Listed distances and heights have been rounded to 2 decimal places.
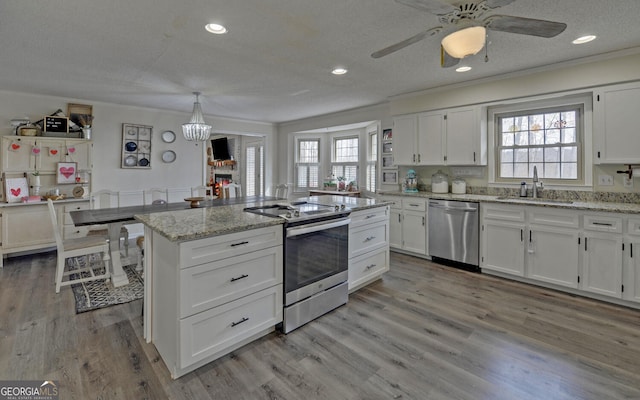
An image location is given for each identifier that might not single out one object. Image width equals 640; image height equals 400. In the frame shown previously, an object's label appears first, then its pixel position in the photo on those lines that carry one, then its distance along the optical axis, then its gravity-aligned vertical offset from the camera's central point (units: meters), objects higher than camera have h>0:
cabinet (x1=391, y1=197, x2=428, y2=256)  4.22 -0.44
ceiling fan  1.71 +1.05
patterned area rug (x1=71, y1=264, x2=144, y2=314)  2.79 -0.99
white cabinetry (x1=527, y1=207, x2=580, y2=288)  3.02 -0.52
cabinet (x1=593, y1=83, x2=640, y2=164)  2.93 +0.71
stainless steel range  2.32 -0.53
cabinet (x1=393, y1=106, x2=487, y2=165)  4.00 +0.82
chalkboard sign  4.32 +1.03
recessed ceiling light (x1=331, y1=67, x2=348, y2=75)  3.45 +1.45
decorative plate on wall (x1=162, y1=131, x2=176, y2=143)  5.64 +1.11
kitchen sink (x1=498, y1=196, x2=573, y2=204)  3.33 -0.05
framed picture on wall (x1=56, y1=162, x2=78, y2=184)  4.49 +0.35
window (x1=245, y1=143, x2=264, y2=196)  7.86 +0.70
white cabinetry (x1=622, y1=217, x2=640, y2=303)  2.70 -0.61
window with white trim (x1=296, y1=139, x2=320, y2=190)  6.86 +0.72
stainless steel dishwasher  3.72 -0.45
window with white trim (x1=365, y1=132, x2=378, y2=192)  5.88 +0.63
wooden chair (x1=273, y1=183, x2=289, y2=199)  5.29 +0.08
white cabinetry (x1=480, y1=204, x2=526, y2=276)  3.37 -0.50
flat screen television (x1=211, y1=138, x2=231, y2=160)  8.77 +1.37
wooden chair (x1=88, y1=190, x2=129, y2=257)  3.97 -0.15
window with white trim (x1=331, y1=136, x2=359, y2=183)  6.28 +0.80
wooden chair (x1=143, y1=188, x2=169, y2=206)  4.98 +0.01
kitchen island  1.79 -0.57
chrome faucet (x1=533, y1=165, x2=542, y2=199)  3.68 +0.15
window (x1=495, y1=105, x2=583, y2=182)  3.55 +0.65
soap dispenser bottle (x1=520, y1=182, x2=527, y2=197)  3.74 +0.07
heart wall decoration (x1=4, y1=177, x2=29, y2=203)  4.08 +0.09
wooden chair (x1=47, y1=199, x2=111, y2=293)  3.01 -0.58
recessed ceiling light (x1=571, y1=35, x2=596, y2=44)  2.64 +1.39
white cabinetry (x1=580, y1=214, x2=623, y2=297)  2.79 -0.56
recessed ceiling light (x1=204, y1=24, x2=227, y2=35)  2.39 +1.34
